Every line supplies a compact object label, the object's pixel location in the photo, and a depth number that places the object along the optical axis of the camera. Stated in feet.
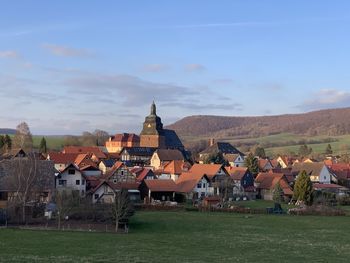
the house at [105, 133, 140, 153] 525.34
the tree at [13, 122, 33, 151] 405.02
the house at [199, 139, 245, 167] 388.98
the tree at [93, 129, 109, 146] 581.04
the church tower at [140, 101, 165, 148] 474.08
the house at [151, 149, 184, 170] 365.61
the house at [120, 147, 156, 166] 406.70
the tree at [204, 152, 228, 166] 338.77
